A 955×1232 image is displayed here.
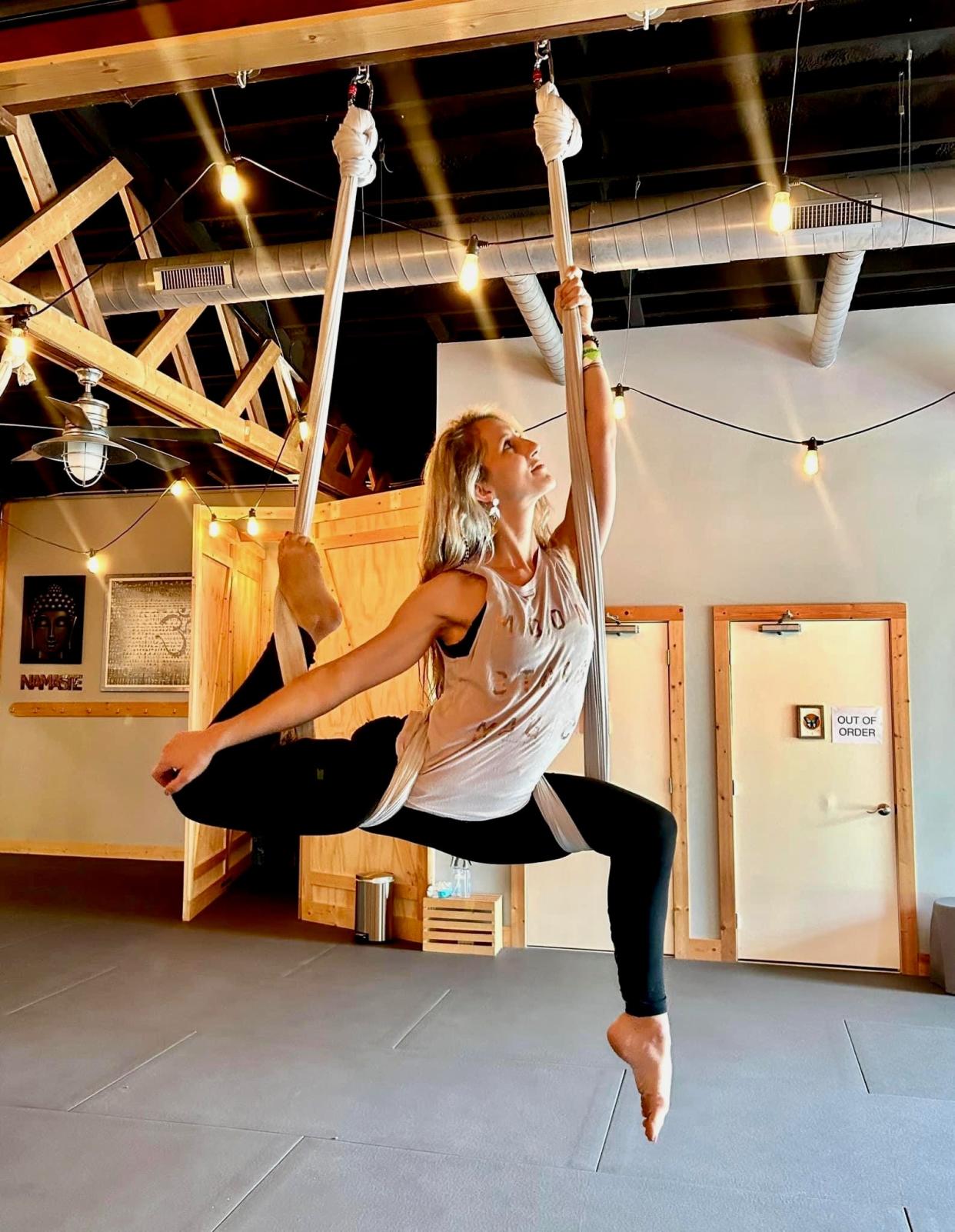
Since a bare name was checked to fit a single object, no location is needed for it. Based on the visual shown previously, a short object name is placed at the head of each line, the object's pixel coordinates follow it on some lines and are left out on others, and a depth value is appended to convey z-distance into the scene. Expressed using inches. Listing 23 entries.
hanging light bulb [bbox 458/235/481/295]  155.9
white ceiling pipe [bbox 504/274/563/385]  183.8
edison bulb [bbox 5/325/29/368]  153.2
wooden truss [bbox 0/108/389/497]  153.9
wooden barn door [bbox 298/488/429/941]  227.6
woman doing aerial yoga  62.9
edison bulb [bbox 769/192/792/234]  136.9
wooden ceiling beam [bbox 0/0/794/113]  83.4
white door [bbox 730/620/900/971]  207.8
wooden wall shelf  338.3
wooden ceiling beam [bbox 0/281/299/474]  159.3
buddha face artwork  350.6
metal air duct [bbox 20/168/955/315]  153.1
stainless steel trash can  223.0
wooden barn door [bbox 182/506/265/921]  250.5
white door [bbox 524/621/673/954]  218.7
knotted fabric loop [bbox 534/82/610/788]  68.3
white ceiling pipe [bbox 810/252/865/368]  175.0
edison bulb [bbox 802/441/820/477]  210.8
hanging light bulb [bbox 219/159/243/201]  130.0
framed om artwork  341.1
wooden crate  213.5
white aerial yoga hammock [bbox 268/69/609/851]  64.8
